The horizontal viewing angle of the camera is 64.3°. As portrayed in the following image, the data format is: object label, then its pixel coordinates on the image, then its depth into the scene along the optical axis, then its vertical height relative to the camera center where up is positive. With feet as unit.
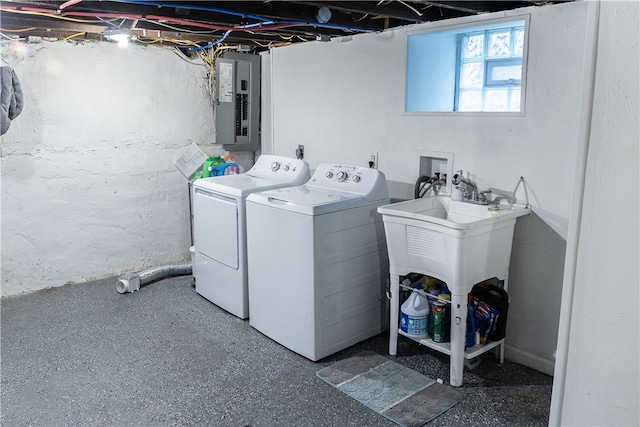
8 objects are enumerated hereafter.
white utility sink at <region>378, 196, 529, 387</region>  8.09 -2.09
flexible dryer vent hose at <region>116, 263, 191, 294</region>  12.69 -4.01
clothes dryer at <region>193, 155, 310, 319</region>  10.87 -2.30
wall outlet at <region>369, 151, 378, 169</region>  11.46 -0.83
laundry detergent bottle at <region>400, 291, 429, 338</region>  9.12 -3.41
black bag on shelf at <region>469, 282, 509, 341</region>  8.98 -3.09
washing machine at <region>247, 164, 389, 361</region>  9.30 -2.68
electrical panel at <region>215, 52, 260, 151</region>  14.19 +0.60
